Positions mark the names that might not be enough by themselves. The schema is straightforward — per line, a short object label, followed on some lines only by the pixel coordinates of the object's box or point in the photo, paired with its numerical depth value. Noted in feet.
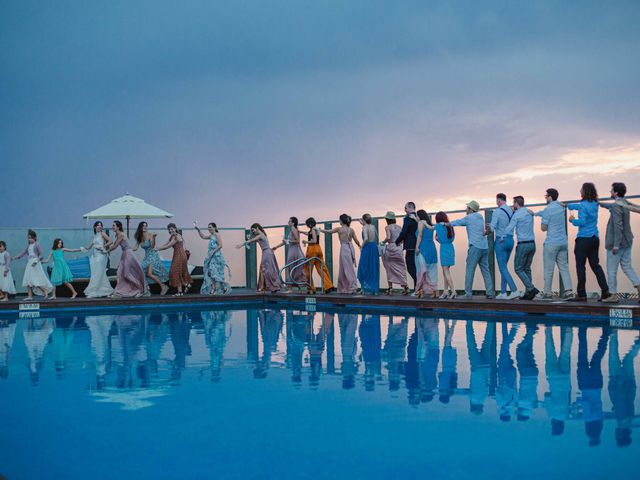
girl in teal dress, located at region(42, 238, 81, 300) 56.54
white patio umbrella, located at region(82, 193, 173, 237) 58.18
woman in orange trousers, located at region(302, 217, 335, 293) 56.13
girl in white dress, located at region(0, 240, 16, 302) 56.24
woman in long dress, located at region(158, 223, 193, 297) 57.93
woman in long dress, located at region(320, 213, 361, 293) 54.75
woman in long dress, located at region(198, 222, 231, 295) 58.44
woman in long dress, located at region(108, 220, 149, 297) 55.47
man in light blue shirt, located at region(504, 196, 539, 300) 41.39
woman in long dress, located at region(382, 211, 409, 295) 52.06
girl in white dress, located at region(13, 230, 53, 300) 55.57
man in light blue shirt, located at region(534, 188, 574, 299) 39.86
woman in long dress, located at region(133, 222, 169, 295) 55.42
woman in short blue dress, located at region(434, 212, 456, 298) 46.93
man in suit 48.37
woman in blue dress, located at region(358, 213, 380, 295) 53.31
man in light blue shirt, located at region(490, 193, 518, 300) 42.73
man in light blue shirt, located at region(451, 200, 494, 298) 44.21
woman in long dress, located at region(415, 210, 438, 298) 47.70
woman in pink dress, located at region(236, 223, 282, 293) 58.95
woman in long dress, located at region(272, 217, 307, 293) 57.55
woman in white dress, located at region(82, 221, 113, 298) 55.21
